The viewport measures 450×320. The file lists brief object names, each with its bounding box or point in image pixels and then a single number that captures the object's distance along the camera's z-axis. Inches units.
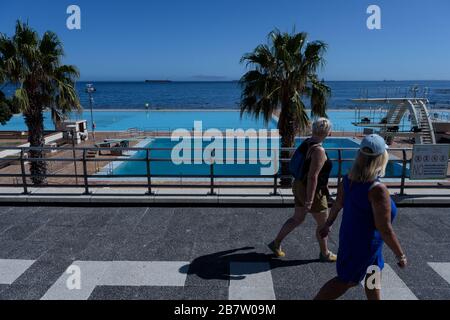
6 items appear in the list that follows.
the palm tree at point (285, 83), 366.6
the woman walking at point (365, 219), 86.7
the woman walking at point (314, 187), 129.1
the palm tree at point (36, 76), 395.2
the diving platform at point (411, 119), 860.6
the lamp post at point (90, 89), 1050.1
